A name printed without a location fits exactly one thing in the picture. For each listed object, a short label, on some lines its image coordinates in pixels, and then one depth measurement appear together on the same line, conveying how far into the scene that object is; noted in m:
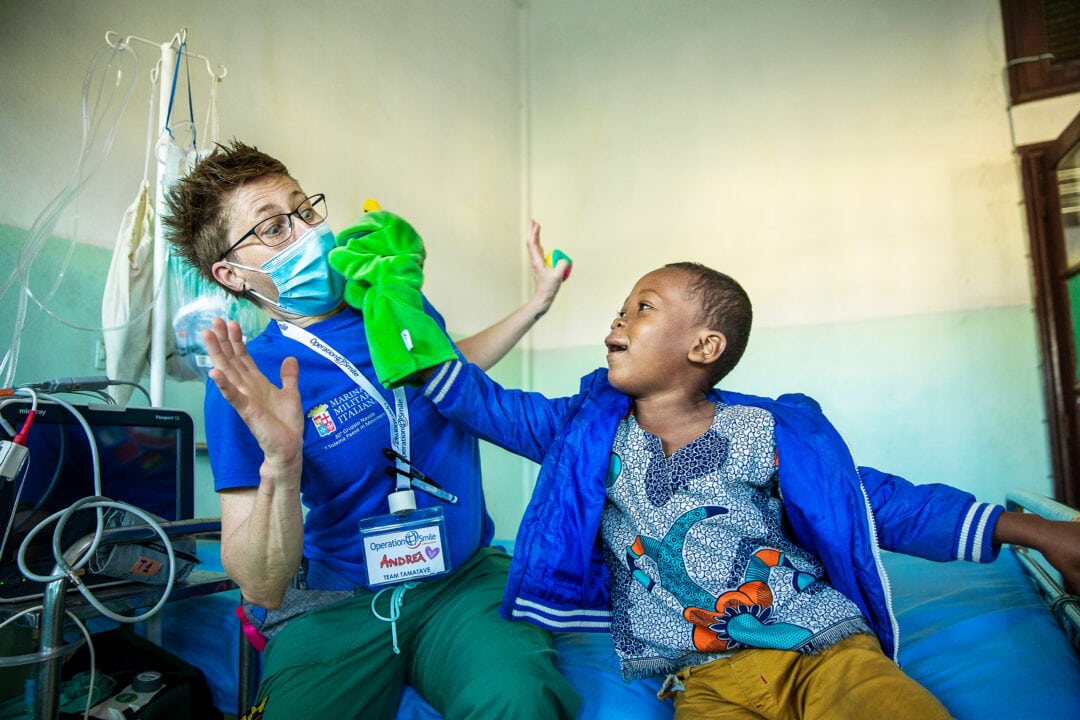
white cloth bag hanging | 1.94
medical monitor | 1.29
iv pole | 1.93
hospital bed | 1.09
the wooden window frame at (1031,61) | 3.24
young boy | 1.03
